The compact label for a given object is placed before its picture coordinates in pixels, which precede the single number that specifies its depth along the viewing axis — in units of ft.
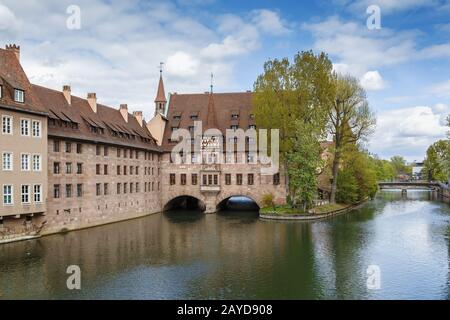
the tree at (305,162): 164.55
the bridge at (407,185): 350.02
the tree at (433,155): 311.47
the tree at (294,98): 173.37
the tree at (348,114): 188.34
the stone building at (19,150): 110.22
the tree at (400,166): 651.25
